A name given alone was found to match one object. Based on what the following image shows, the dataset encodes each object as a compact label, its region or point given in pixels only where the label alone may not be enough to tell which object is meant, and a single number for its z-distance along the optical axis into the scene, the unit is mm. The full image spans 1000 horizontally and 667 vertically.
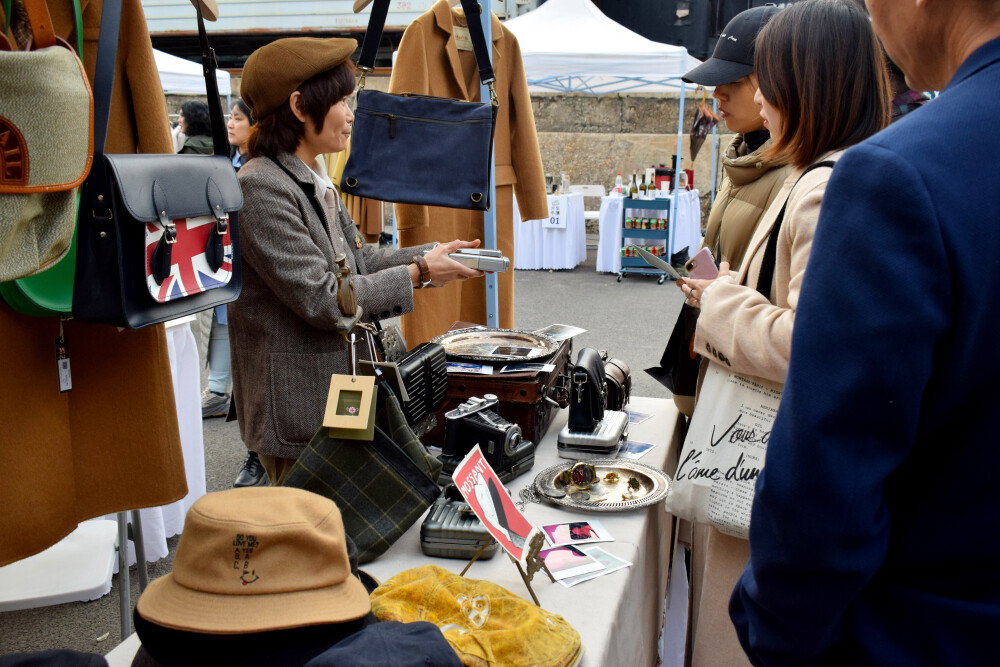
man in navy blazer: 675
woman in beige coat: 1367
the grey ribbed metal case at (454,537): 1452
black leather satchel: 1363
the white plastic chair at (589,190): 10519
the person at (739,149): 2119
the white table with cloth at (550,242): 9391
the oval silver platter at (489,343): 2051
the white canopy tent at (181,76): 8047
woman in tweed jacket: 1834
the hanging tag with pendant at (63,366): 1536
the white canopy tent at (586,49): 8492
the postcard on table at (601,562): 1400
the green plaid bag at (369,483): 1462
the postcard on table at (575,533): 1544
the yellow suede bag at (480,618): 1115
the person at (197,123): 4848
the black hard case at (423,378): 1623
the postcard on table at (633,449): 2037
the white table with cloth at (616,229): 8906
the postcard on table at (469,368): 1978
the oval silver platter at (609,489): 1679
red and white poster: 1293
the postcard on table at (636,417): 2352
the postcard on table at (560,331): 2365
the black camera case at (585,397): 2004
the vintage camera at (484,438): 1734
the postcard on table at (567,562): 1427
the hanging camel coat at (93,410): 1467
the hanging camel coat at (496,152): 3051
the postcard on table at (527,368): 1989
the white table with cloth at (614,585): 1296
